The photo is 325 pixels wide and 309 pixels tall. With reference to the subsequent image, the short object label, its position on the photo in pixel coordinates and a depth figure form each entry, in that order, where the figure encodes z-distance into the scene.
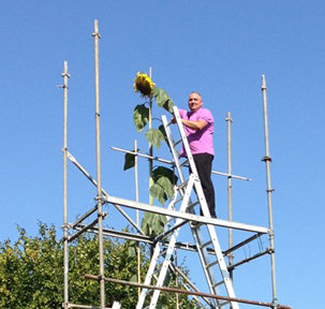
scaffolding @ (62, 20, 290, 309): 8.86
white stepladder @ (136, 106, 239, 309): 9.67
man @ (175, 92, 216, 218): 10.21
